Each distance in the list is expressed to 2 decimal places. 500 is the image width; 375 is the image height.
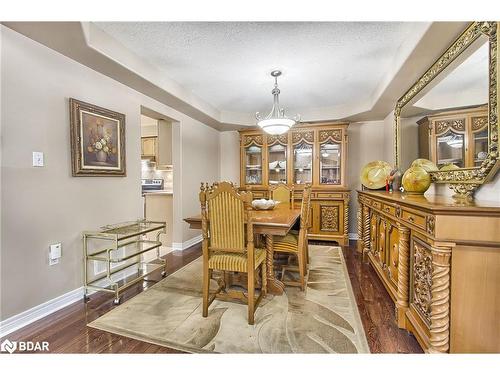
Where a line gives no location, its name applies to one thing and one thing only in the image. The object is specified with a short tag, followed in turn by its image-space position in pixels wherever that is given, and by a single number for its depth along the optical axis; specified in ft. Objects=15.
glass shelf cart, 7.05
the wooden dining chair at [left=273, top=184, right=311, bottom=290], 7.53
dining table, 6.20
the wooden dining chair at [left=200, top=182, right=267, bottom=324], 5.58
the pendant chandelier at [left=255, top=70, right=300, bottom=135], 8.77
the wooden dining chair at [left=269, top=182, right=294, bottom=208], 11.36
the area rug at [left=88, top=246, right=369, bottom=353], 5.00
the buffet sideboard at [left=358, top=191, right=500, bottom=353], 4.01
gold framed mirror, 5.06
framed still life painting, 7.05
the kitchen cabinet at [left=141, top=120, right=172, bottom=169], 12.64
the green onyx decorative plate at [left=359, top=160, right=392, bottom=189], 9.99
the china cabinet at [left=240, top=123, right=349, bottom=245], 13.21
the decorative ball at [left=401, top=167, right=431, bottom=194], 7.15
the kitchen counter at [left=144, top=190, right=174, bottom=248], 12.84
